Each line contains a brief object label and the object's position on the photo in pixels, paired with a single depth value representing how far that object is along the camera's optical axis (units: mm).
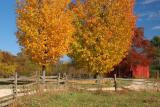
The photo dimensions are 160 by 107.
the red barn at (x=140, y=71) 33661
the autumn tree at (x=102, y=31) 21205
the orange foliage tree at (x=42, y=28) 19061
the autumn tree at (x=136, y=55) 30909
